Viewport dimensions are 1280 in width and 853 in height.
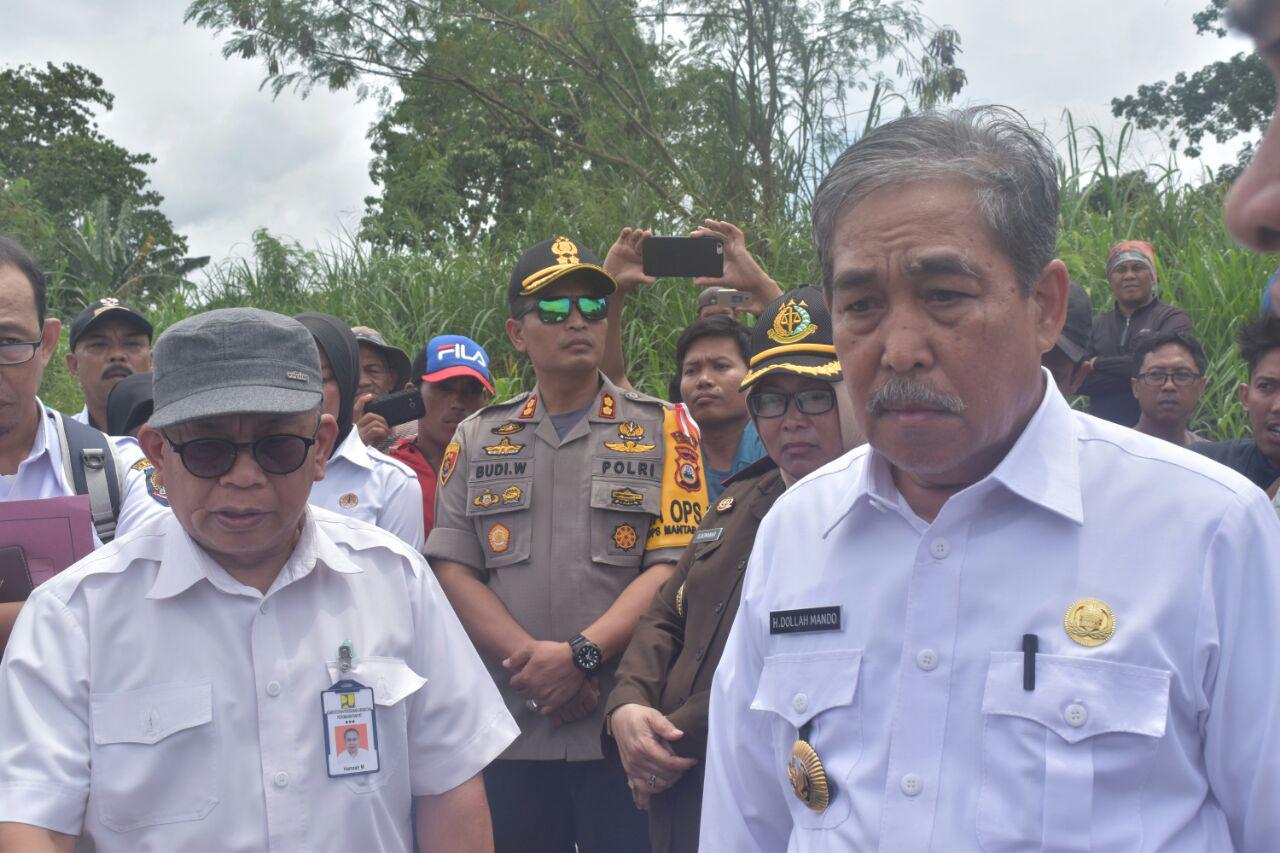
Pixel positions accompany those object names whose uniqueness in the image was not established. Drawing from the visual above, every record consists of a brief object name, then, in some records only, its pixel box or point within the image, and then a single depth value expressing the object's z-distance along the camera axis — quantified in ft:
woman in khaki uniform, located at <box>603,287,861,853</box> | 10.00
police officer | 12.24
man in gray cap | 7.20
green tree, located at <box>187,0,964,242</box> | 31.63
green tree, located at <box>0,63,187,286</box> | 99.19
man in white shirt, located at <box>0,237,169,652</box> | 10.41
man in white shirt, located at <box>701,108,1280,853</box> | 5.40
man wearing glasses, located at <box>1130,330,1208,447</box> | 17.37
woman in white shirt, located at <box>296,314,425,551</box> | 13.41
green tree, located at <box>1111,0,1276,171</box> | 26.76
